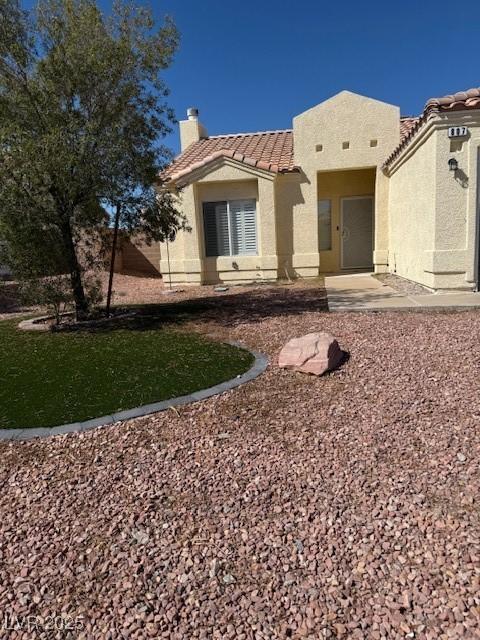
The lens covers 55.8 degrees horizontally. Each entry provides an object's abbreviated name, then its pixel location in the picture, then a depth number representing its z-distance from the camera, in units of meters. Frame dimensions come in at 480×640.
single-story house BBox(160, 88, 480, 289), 13.93
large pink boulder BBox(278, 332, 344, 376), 5.07
